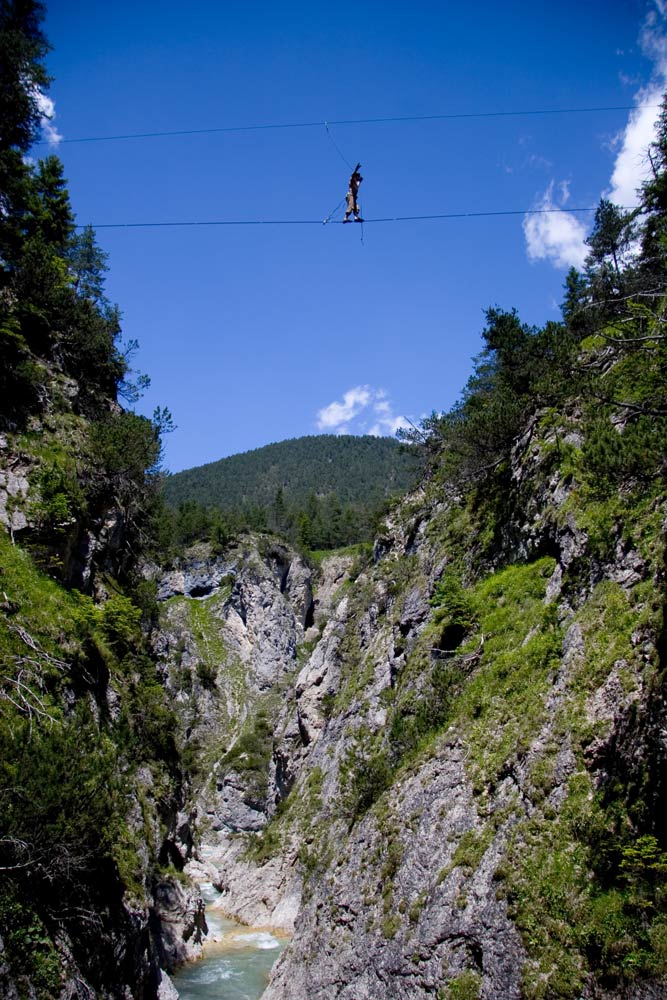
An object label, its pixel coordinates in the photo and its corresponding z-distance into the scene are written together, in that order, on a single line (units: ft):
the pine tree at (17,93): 68.85
